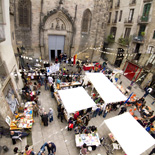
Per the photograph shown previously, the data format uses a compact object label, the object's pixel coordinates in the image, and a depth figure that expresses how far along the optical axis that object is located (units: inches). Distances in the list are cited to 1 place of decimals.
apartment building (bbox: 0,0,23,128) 263.1
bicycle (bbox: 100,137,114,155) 279.3
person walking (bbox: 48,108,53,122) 315.9
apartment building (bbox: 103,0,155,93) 593.0
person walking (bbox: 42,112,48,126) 296.5
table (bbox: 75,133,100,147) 268.8
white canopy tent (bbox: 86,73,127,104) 379.6
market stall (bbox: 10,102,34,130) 281.5
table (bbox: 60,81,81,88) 464.8
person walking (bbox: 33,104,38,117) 330.0
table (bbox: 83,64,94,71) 657.7
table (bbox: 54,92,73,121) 325.3
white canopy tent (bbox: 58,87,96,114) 320.8
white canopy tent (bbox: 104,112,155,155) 243.4
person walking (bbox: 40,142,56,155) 229.0
